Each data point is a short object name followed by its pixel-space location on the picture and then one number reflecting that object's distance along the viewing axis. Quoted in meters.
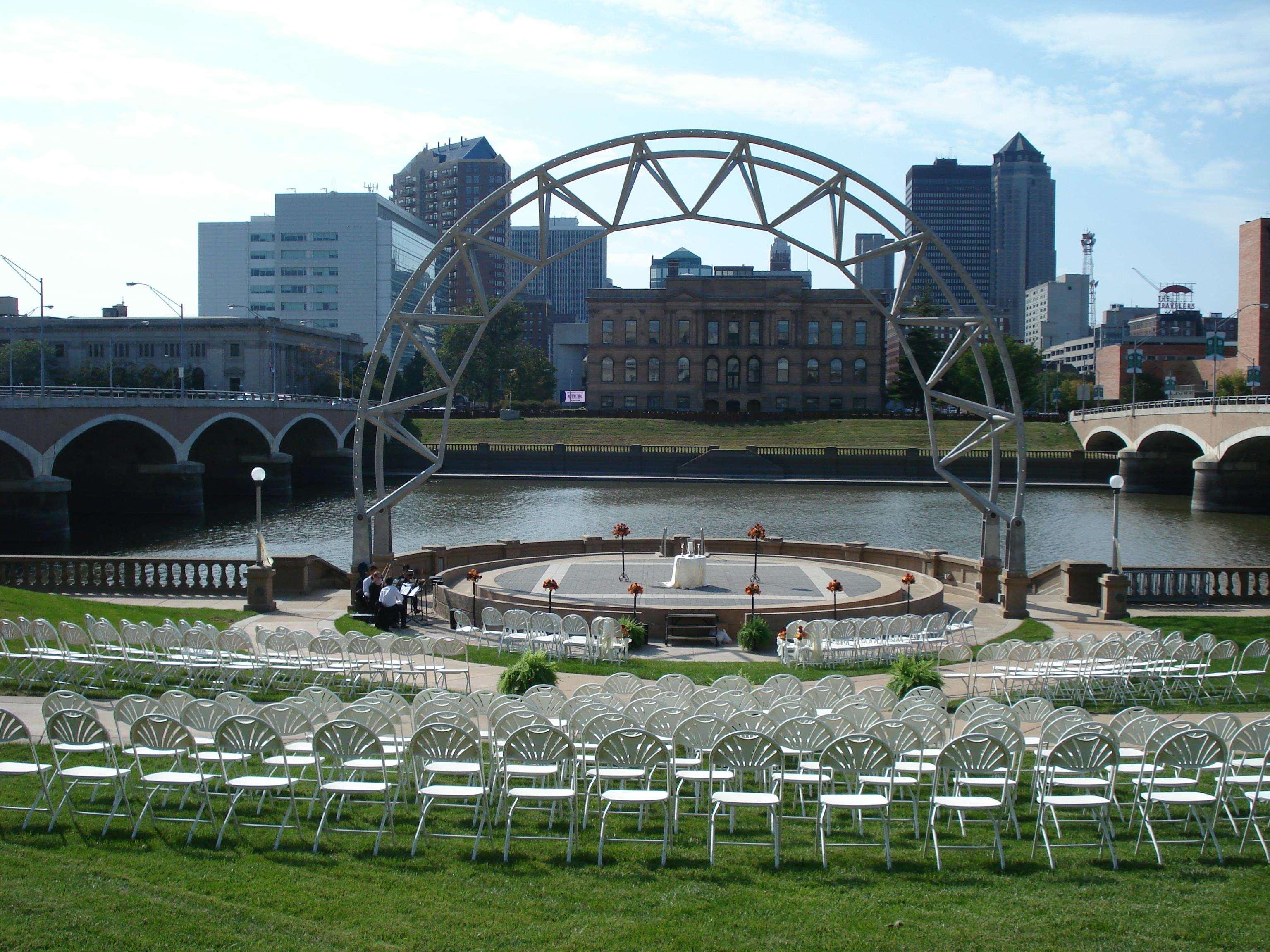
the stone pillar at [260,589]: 23.09
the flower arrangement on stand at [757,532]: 27.67
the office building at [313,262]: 165.62
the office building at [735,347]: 130.12
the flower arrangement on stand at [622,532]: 26.78
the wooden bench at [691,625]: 21.48
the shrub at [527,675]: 14.62
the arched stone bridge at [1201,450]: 64.75
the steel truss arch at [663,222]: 23.45
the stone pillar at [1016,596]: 23.62
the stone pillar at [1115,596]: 22.98
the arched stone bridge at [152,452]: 48.62
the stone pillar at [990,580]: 25.80
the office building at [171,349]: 118.25
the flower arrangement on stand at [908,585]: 22.27
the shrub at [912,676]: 14.59
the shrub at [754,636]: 20.56
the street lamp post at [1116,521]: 22.31
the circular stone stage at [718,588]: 22.38
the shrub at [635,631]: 20.42
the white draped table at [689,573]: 25.36
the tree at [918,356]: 121.50
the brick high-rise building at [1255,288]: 105.44
